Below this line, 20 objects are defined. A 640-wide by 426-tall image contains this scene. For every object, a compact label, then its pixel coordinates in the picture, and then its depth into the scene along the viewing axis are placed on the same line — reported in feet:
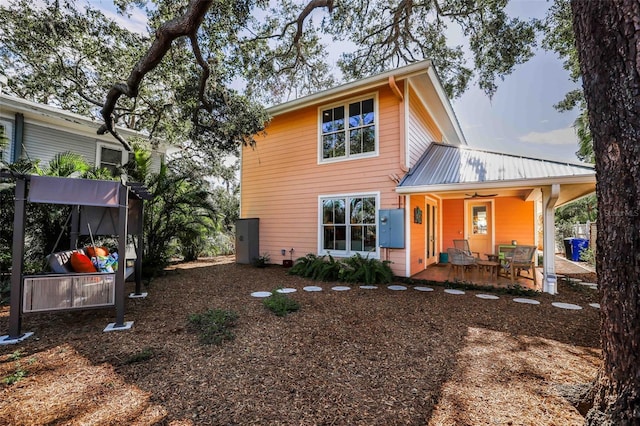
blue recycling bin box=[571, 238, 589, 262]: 39.11
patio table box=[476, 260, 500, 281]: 23.99
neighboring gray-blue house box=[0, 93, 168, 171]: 27.35
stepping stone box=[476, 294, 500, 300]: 18.56
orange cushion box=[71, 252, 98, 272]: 14.76
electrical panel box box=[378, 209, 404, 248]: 23.52
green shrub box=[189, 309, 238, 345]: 11.73
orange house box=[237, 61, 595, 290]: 22.44
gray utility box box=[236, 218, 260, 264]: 32.45
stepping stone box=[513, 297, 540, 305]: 17.34
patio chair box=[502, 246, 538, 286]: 22.62
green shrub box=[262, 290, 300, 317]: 15.05
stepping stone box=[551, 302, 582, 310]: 16.52
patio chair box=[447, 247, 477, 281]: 23.42
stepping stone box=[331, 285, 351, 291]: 20.76
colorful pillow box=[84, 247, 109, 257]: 18.46
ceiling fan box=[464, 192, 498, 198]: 27.45
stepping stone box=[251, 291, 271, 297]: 18.76
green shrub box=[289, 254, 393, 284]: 22.94
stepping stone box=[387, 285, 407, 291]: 21.07
